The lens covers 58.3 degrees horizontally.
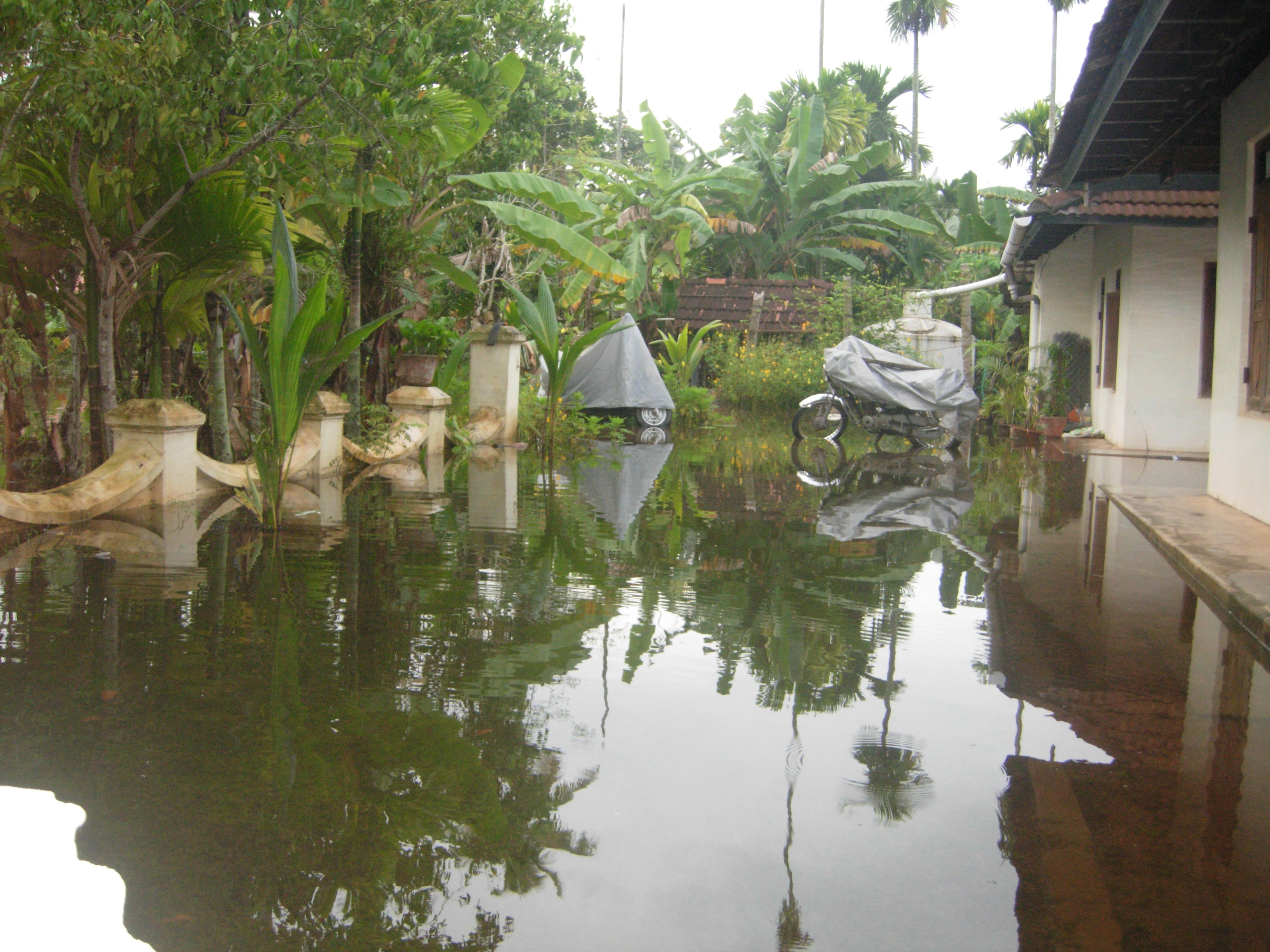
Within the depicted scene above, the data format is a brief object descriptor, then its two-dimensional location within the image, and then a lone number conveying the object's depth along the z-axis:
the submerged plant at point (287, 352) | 6.87
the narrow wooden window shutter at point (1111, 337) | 16.70
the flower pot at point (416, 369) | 12.62
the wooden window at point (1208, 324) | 14.33
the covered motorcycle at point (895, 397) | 16.33
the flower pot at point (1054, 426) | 17.67
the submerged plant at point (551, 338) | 12.25
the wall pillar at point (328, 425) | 9.87
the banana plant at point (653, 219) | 22.12
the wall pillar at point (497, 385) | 14.02
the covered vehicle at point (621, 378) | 18.58
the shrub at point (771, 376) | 23.41
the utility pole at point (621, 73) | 40.53
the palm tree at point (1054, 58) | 40.06
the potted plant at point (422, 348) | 12.66
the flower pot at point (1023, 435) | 18.14
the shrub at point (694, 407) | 20.73
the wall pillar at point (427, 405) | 12.30
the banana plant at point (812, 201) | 25.80
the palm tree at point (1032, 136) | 35.16
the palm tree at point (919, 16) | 44.38
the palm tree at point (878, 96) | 41.19
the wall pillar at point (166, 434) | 7.53
